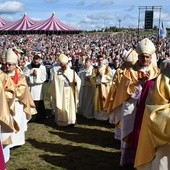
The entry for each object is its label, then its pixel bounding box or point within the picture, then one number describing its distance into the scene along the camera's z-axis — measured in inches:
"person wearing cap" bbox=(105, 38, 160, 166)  139.7
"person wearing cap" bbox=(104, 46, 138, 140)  177.8
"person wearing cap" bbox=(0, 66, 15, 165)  119.7
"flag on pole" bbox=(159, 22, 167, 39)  685.3
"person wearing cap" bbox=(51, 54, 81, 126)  250.3
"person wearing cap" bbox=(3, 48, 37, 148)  182.9
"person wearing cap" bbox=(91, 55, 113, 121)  262.5
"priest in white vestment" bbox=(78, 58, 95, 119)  282.4
